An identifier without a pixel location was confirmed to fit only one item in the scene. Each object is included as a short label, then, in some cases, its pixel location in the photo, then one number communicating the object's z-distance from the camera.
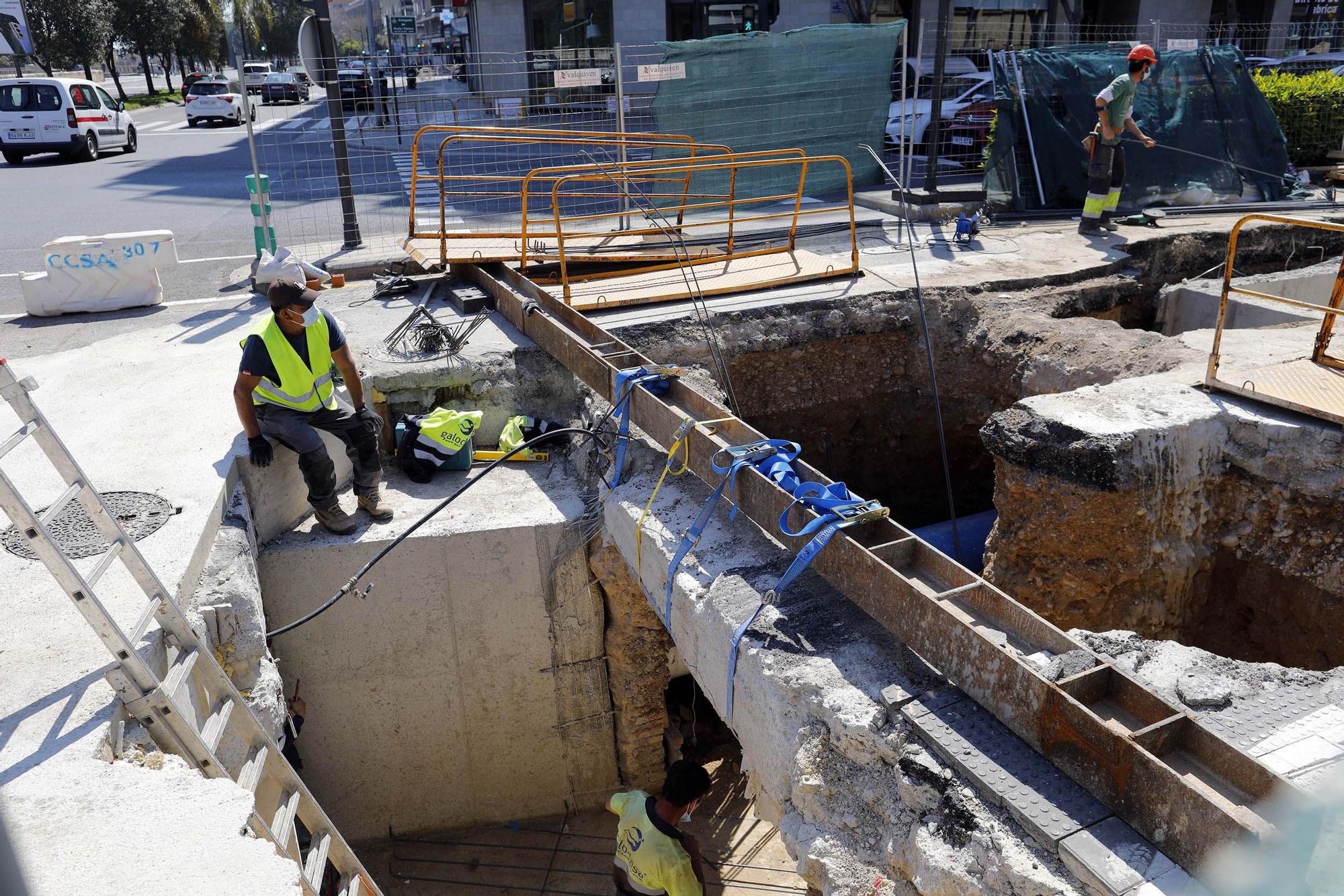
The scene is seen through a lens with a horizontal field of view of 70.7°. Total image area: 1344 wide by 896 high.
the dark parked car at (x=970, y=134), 14.85
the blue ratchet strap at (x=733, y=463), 4.72
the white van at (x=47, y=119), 20.16
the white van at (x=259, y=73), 31.65
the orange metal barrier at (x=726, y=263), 7.94
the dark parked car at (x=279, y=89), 30.02
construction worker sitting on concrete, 5.23
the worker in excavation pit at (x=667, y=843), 4.75
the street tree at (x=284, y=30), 63.94
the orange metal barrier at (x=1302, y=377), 5.52
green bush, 14.49
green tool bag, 6.59
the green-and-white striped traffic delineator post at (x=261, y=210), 9.66
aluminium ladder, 3.49
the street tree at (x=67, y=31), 34.34
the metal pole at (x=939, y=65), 10.71
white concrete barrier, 9.19
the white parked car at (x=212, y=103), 29.69
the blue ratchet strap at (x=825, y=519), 4.14
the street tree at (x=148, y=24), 40.66
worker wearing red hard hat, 10.21
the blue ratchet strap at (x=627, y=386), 5.88
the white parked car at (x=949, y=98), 15.16
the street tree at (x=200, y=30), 43.16
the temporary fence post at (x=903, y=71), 11.44
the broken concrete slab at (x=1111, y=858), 2.77
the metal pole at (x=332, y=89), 9.59
